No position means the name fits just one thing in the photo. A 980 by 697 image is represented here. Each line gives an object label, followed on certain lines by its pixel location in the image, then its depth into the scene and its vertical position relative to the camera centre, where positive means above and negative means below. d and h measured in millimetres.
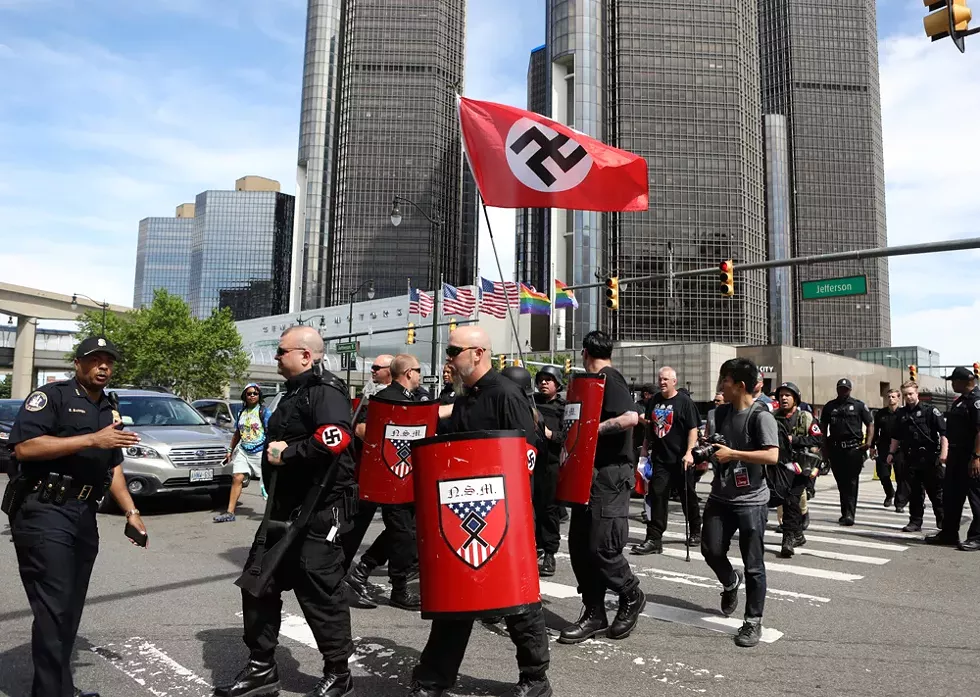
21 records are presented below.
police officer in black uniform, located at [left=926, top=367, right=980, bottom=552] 8617 -384
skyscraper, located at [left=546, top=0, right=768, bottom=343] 101125 +37525
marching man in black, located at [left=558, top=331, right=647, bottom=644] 4934 -749
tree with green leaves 55312 +4456
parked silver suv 10148 -606
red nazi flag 8273 +2820
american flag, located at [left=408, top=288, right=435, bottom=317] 45278 +6616
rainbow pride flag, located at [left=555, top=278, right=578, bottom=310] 38053 +6119
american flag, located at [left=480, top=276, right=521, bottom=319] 41956 +6711
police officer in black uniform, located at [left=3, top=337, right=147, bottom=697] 3473 -444
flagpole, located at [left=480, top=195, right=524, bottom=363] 5591 +1176
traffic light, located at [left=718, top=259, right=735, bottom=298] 18766 +3669
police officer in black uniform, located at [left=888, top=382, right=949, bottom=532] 9727 -348
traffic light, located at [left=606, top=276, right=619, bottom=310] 20112 +3345
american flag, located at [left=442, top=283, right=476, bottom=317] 42875 +6446
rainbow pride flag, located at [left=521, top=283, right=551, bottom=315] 43406 +6502
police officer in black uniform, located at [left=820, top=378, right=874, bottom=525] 10312 -235
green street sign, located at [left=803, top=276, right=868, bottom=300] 17594 +3167
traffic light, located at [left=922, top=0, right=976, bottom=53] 9039 +4812
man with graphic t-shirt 8375 -332
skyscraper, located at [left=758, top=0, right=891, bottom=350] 145625 +53718
